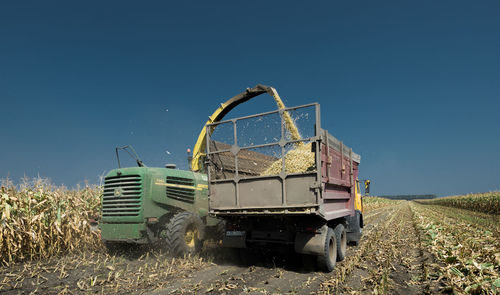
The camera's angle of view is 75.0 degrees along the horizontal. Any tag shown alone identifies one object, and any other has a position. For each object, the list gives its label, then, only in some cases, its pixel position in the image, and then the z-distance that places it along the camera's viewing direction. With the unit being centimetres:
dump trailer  583
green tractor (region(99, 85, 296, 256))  705
